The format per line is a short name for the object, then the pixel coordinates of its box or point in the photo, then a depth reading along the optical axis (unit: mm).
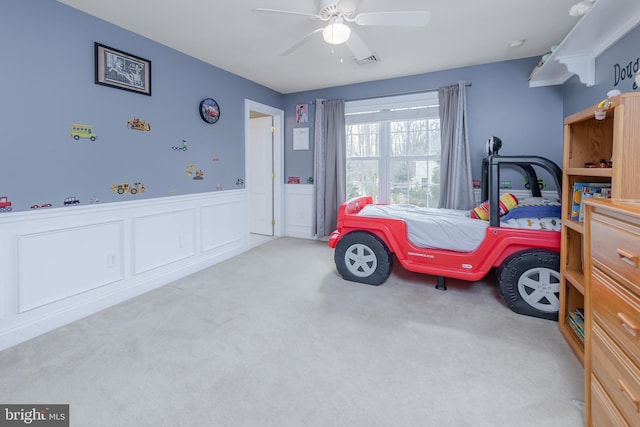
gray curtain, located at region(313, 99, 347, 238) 4309
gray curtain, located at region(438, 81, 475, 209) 3490
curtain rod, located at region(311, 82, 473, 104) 3654
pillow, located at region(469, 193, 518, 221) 2535
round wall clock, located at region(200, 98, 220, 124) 3361
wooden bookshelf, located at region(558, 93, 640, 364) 1756
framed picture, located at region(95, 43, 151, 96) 2414
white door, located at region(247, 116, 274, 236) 4895
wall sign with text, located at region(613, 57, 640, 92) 1884
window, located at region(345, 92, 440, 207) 3902
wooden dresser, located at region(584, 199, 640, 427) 923
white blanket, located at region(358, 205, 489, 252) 2496
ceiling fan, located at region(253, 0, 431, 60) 1933
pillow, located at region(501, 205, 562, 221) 2266
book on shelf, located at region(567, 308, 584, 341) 1819
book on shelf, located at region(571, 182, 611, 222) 1724
